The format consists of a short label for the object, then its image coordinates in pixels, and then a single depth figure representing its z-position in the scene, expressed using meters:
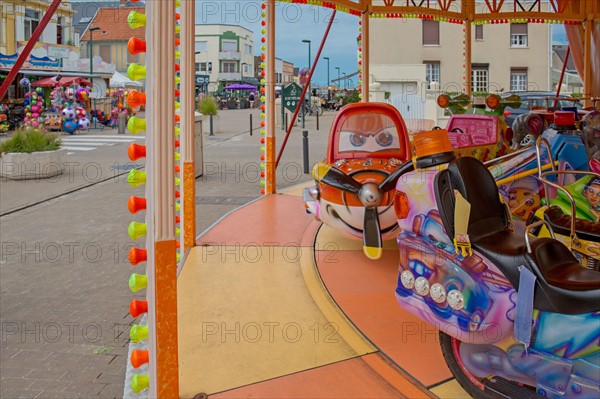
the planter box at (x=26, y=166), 12.53
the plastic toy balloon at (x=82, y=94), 25.21
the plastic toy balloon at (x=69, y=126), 24.14
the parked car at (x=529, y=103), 11.84
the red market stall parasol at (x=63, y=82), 26.45
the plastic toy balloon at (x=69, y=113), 24.58
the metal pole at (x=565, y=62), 10.41
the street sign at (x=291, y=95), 20.25
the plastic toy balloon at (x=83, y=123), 25.11
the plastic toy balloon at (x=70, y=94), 24.80
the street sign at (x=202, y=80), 45.55
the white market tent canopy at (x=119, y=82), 32.28
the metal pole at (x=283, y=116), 24.84
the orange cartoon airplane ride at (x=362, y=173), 4.63
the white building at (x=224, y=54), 60.31
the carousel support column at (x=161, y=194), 2.63
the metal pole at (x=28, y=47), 2.93
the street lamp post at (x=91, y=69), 32.06
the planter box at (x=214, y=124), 24.71
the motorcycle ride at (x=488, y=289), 2.30
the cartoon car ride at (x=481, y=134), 5.82
